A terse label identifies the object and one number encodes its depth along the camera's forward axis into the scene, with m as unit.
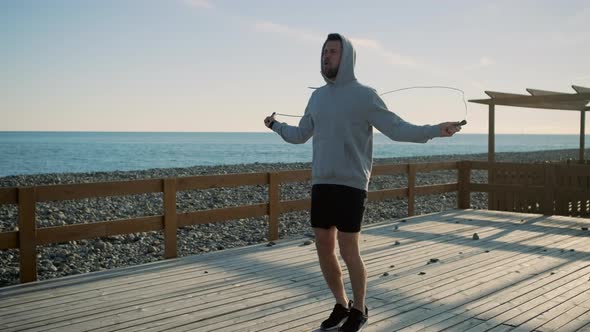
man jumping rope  3.49
